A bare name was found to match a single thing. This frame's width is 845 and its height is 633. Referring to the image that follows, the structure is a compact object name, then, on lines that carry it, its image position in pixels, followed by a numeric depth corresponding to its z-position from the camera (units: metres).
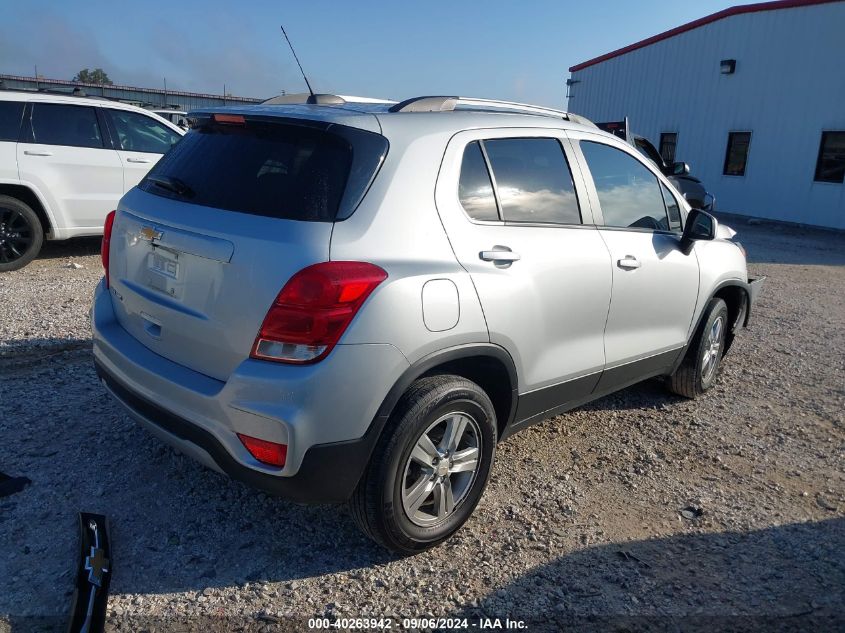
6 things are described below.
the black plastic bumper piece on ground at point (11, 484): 3.21
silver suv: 2.46
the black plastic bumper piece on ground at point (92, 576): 2.43
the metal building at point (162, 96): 23.00
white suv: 7.39
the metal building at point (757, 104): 16.19
